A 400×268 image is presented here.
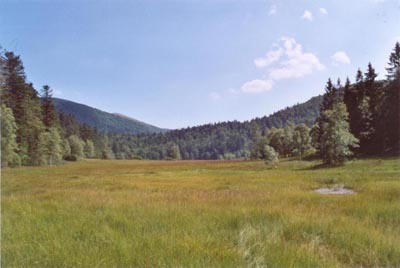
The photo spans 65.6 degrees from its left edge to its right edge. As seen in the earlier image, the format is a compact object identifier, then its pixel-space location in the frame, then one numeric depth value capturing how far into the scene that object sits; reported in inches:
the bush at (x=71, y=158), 3592.5
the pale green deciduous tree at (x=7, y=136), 1622.8
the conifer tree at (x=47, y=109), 2908.5
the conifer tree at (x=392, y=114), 1883.6
